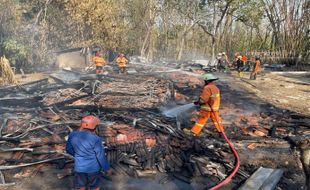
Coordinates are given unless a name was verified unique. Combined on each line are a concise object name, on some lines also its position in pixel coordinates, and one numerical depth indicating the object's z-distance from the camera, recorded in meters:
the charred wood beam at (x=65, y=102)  6.91
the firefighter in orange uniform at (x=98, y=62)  11.93
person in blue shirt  2.91
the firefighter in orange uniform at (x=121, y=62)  12.79
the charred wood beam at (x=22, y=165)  3.96
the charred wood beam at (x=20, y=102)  7.08
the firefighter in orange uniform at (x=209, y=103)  5.05
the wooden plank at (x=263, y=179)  3.54
